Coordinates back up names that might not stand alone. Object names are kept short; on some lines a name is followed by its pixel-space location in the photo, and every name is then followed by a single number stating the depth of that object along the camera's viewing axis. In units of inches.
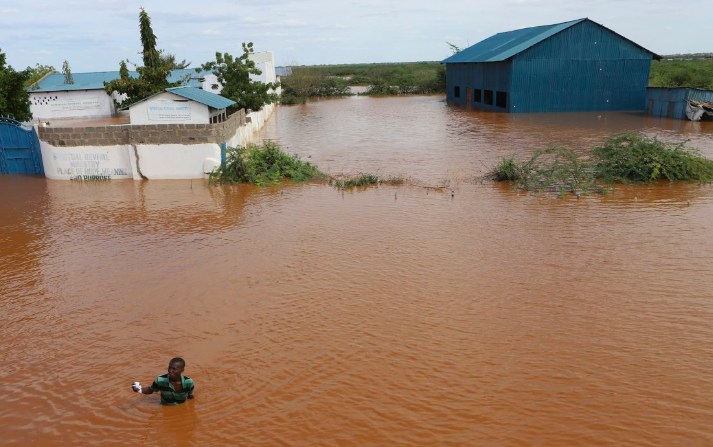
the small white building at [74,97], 1482.5
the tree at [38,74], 1519.9
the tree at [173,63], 2183.6
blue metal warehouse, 1449.3
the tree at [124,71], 1195.7
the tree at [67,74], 1558.8
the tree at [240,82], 1131.3
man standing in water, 253.4
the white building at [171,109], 768.3
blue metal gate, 826.2
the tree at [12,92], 922.1
